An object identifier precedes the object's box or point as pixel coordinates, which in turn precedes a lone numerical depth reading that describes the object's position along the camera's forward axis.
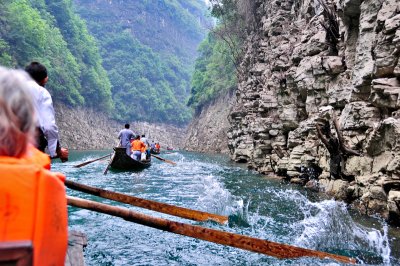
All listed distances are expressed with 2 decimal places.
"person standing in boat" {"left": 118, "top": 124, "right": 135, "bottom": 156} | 16.09
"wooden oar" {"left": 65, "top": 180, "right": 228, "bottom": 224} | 4.56
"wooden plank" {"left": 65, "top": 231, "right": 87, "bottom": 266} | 3.21
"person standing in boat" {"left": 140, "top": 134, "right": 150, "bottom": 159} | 19.17
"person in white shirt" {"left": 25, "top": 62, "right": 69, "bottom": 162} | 3.94
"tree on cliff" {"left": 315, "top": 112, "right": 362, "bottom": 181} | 9.21
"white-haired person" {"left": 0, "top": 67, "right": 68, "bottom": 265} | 1.35
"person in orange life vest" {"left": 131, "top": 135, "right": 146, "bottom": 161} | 17.67
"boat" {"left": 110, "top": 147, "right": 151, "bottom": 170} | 14.95
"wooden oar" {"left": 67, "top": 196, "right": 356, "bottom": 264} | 3.36
